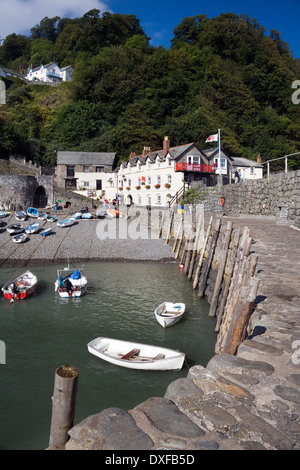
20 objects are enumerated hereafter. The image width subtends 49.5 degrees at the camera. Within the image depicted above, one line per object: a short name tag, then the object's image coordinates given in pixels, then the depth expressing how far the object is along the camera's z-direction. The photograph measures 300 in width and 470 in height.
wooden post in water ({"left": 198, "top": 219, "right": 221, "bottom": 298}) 17.52
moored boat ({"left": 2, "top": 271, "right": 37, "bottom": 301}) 18.62
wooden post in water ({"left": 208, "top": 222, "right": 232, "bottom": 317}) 13.98
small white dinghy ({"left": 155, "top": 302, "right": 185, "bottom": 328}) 14.11
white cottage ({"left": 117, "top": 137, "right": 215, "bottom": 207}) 45.03
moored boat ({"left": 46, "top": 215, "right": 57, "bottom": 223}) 37.12
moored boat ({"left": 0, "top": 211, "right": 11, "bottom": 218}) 38.59
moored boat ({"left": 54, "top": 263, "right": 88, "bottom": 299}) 18.84
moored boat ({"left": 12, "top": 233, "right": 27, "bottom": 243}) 30.78
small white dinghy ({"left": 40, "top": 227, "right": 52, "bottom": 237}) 32.56
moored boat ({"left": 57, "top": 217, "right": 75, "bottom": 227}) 34.84
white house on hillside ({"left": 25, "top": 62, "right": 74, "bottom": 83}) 100.94
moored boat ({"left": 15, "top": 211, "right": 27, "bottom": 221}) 37.81
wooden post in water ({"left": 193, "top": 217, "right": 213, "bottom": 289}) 19.43
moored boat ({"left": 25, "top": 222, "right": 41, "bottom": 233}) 33.00
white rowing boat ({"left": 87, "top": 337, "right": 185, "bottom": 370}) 10.34
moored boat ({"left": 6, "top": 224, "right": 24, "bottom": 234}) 32.79
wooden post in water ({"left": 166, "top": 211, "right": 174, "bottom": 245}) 31.45
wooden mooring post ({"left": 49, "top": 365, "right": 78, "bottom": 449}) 4.09
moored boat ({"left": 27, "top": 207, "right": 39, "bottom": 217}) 38.86
